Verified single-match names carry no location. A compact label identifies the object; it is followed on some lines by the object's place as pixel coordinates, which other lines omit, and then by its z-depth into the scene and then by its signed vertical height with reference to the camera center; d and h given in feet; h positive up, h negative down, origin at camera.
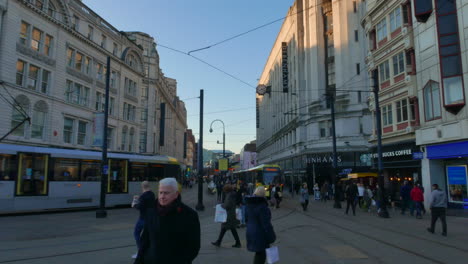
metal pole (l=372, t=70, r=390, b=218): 58.90 -0.73
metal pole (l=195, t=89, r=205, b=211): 70.33 +1.41
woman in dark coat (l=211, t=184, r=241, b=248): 32.60 -4.35
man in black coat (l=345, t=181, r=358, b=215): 64.41 -3.72
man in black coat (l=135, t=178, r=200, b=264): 10.68 -1.74
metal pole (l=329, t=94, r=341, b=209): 77.15 -5.08
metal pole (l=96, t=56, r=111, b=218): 56.03 +0.73
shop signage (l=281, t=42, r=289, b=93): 180.15 +56.87
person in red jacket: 56.18 -3.79
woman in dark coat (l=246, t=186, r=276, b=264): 19.88 -3.25
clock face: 192.41 +47.18
